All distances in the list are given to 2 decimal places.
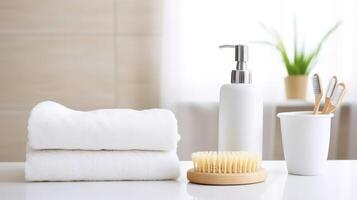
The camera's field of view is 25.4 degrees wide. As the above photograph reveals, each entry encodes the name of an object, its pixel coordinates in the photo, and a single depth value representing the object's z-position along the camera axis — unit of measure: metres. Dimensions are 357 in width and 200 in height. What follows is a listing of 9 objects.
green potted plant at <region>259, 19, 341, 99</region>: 2.68
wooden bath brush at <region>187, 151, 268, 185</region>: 1.20
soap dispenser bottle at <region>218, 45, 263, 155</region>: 1.30
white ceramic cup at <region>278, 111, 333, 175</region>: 1.30
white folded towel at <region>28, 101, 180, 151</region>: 1.22
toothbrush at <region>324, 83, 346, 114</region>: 1.31
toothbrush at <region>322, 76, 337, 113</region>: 1.32
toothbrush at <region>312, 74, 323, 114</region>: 1.31
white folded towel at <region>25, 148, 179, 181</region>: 1.23
